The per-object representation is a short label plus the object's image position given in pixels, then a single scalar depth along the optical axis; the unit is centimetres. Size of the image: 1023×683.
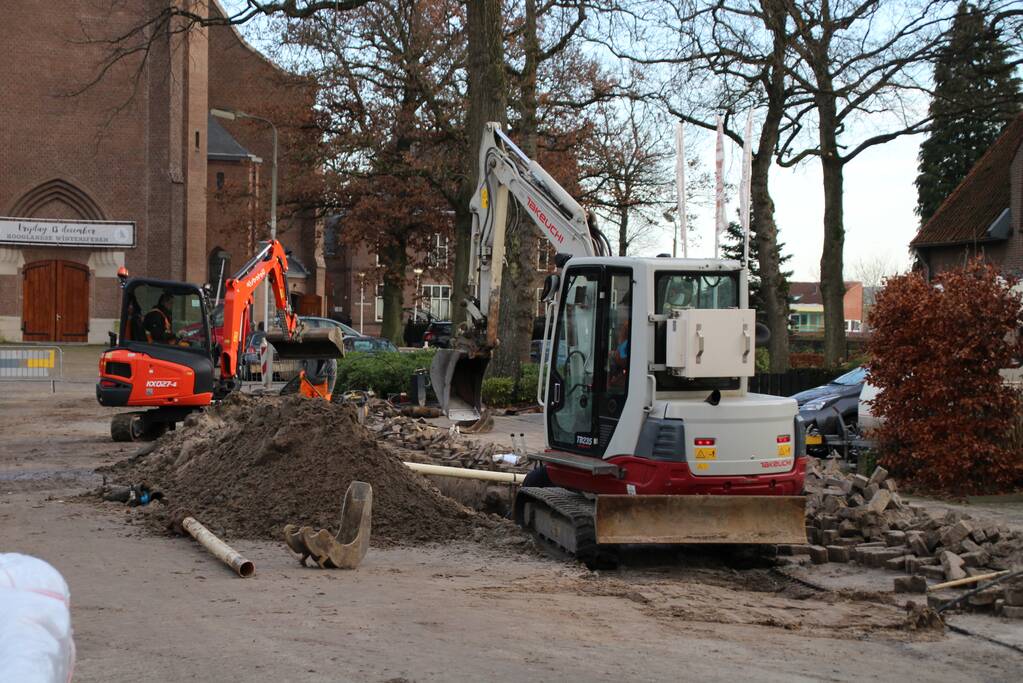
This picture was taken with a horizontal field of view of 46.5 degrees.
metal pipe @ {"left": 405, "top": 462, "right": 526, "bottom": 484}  1318
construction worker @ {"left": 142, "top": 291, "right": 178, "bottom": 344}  1909
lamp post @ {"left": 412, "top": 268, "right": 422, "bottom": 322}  5191
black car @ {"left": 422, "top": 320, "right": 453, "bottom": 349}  5506
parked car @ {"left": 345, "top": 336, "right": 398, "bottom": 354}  4019
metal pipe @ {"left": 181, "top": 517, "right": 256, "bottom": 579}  908
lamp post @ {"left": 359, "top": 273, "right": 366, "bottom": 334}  6835
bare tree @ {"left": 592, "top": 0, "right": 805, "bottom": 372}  2397
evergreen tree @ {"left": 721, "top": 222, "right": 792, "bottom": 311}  4204
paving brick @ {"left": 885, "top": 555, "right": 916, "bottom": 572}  1008
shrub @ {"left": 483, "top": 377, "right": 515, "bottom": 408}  2447
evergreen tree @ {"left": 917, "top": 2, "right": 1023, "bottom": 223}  2334
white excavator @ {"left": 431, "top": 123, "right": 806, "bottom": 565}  970
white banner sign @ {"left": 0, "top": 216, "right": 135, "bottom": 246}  4703
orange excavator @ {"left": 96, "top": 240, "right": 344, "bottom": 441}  1856
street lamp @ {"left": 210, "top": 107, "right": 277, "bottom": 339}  3611
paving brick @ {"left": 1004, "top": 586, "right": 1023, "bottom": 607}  855
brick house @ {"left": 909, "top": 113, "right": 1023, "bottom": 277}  3484
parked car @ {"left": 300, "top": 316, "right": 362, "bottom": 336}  4053
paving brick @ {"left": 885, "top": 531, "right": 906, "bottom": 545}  1058
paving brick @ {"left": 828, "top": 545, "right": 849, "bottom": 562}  1060
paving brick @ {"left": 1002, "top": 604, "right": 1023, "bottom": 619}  850
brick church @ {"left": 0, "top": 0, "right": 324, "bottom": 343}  4725
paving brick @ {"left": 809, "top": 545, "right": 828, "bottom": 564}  1061
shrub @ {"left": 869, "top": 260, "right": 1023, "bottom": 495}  1428
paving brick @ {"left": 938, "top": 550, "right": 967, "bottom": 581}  945
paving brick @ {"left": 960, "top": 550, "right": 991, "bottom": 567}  975
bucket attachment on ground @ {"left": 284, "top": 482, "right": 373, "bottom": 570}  948
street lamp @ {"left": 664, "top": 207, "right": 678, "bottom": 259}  3396
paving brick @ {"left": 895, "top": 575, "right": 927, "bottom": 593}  926
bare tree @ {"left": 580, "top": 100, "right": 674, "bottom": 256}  3778
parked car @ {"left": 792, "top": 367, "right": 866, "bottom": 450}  1855
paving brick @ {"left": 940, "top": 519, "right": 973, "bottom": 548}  1009
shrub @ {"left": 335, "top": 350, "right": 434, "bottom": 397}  2634
